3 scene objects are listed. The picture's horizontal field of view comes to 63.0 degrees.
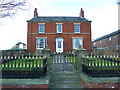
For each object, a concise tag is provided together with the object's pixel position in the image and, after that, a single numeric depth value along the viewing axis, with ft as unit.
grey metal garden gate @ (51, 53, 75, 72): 21.40
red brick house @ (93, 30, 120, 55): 54.54
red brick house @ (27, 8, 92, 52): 65.72
